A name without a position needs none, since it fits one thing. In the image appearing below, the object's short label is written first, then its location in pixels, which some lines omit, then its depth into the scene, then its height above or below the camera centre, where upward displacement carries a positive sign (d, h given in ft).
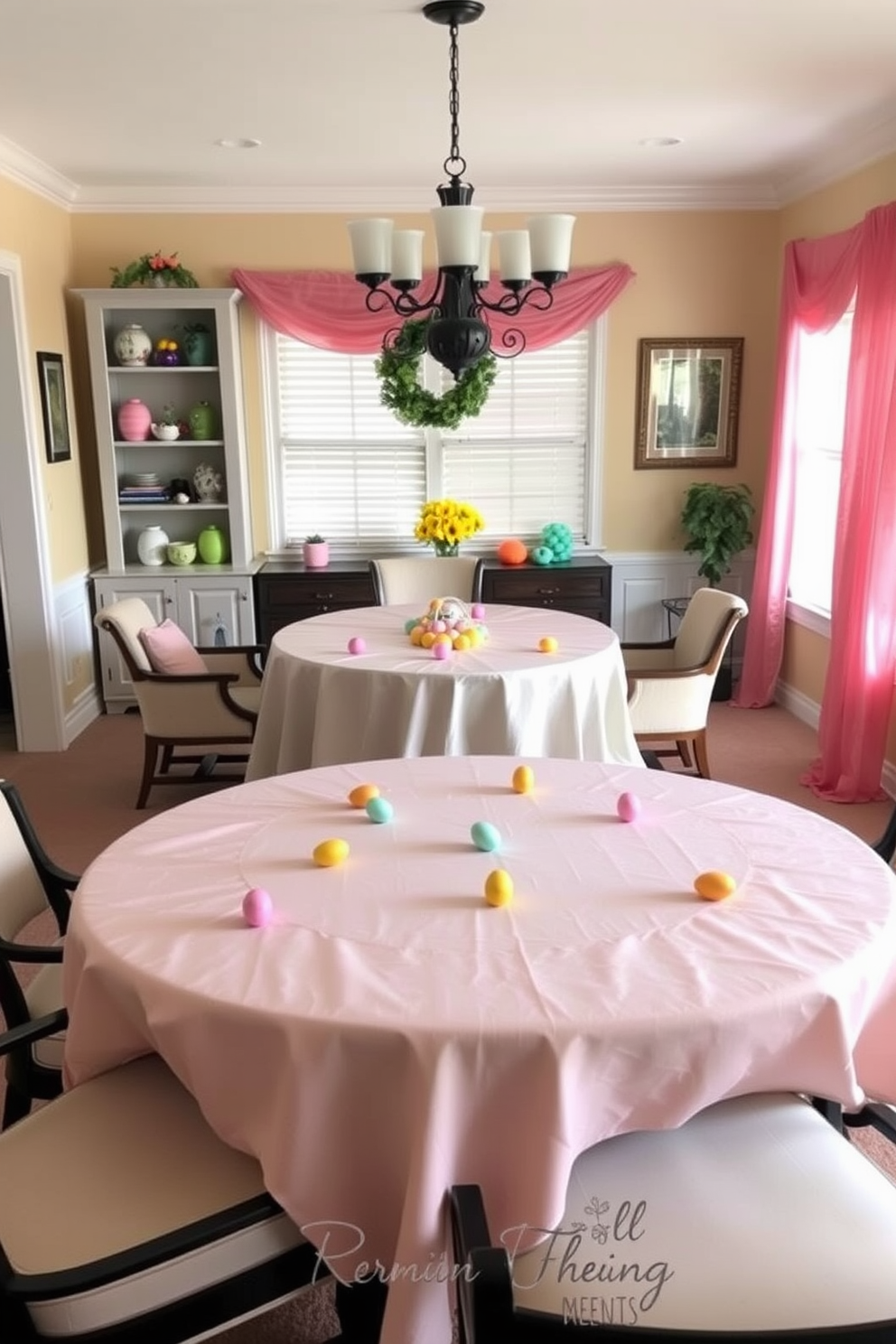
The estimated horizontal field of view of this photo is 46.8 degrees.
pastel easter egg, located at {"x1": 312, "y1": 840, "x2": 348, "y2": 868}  6.26 -2.53
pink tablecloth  4.52 -2.61
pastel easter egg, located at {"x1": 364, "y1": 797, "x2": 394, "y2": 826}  6.98 -2.54
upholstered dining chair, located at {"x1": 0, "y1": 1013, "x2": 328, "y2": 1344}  4.34 -3.47
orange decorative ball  18.74 -2.26
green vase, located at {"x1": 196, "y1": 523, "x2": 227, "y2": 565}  18.71 -2.12
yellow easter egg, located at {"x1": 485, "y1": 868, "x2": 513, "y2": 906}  5.68 -2.49
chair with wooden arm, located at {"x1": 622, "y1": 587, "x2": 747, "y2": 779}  13.39 -3.31
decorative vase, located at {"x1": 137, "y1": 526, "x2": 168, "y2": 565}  18.57 -2.10
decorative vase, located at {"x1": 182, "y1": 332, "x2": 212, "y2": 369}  18.07 +1.32
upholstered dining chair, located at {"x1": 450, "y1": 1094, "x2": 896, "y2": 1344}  4.09 -3.36
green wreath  16.38 +0.47
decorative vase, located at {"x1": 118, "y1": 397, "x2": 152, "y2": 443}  18.20 +0.08
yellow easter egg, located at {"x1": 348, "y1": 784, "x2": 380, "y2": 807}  7.27 -2.54
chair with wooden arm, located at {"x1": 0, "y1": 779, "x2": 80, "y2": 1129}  6.05 -3.20
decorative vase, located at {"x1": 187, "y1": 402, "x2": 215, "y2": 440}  18.47 +0.07
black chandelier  9.51 +1.59
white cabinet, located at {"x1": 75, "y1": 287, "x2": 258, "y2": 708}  17.76 -0.59
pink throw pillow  14.14 -3.05
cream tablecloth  10.98 -2.96
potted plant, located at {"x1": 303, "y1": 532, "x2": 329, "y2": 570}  18.63 -2.26
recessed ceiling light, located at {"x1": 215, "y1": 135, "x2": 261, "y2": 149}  14.44 +3.86
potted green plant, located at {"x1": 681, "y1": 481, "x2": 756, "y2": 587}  18.66 -1.78
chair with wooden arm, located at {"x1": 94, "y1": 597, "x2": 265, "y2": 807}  13.79 -3.54
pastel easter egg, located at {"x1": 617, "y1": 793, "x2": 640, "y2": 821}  6.93 -2.51
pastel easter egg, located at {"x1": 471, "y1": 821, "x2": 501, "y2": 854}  6.47 -2.52
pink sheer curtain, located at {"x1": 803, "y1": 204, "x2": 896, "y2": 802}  13.58 -1.76
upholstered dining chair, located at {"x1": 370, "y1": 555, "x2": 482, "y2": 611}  16.78 -2.45
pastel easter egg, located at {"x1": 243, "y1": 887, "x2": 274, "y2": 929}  5.48 -2.51
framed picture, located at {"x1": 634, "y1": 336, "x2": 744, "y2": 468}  19.01 +0.39
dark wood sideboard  18.20 -2.84
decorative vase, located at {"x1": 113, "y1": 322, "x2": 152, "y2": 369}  17.79 +1.33
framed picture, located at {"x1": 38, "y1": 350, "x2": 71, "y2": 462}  16.48 +0.31
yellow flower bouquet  17.58 -1.65
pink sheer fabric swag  18.11 +2.04
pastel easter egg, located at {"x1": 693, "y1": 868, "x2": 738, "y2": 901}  5.70 -2.49
